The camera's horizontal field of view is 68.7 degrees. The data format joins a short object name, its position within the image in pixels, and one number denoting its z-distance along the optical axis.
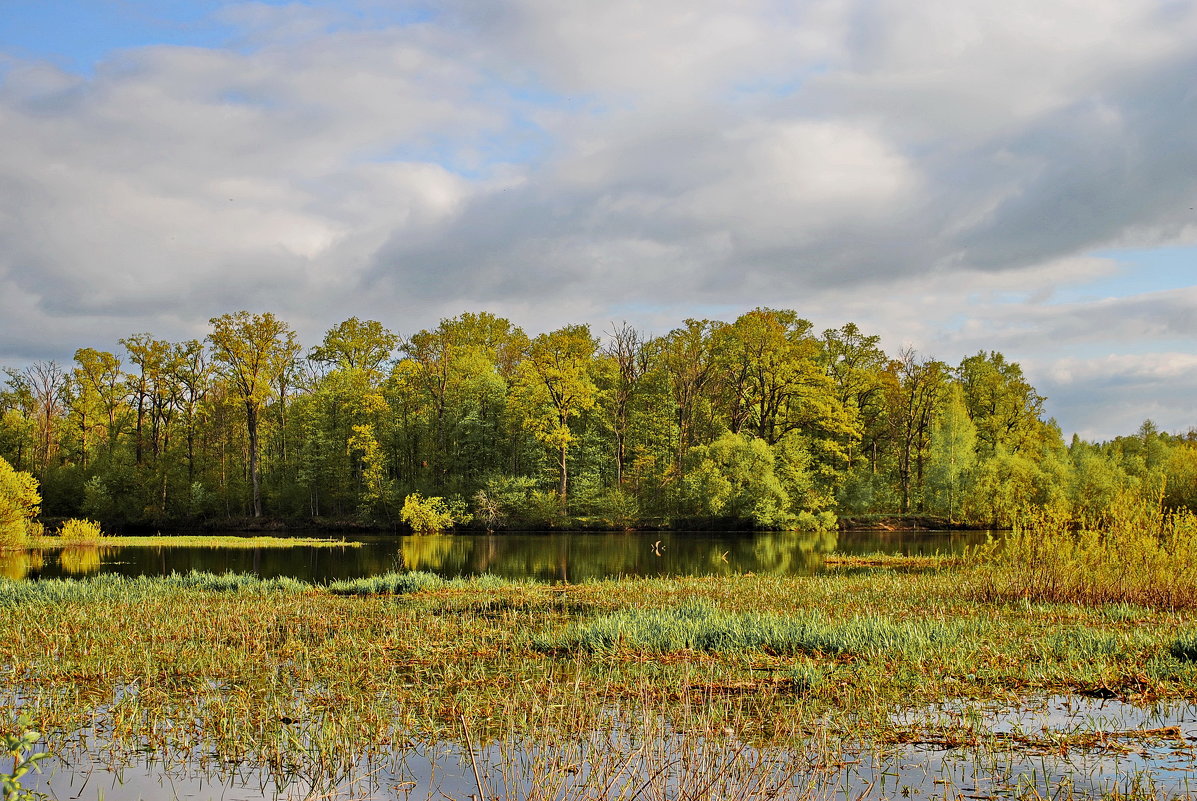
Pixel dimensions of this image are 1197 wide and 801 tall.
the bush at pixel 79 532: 48.84
